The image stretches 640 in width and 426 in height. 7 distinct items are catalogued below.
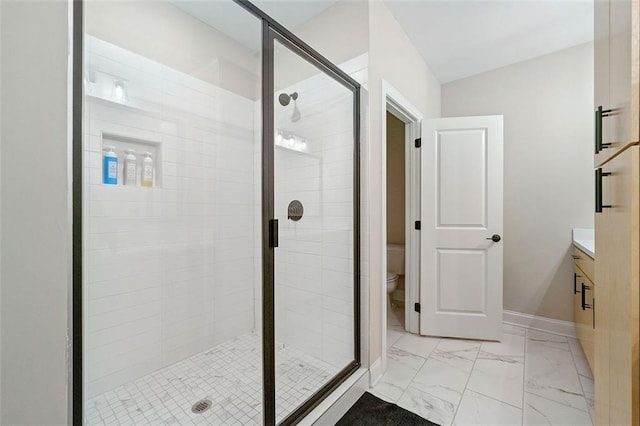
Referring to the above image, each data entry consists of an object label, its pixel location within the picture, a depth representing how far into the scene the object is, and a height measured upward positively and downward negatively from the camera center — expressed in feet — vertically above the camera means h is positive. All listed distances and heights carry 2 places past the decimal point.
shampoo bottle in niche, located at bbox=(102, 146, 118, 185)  5.67 +0.90
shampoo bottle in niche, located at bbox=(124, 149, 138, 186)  6.00 +0.92
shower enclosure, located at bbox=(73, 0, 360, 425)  5.15 -0.12
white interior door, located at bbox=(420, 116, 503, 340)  8.12 -0.43
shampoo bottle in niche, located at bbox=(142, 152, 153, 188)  6.29 +0.91
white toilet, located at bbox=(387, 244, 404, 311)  11.00 -1.87
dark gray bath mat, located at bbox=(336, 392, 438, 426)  5.05 -3.70
